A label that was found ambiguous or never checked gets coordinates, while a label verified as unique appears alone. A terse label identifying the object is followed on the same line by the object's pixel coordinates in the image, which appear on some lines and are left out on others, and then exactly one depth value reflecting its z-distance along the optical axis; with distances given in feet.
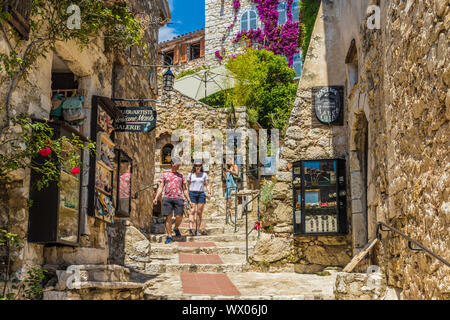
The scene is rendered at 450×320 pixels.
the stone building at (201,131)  53.26
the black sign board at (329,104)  27.89
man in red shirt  31.07
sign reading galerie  22.71
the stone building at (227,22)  94.07
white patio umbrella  67.36
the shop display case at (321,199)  25.77
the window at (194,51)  104.78
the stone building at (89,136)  13.98
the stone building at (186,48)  102.32
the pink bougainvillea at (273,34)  88.94
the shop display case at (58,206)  14.39
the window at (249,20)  94.43
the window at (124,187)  23.89
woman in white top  33.24
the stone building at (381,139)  11.55
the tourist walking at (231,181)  45.88
